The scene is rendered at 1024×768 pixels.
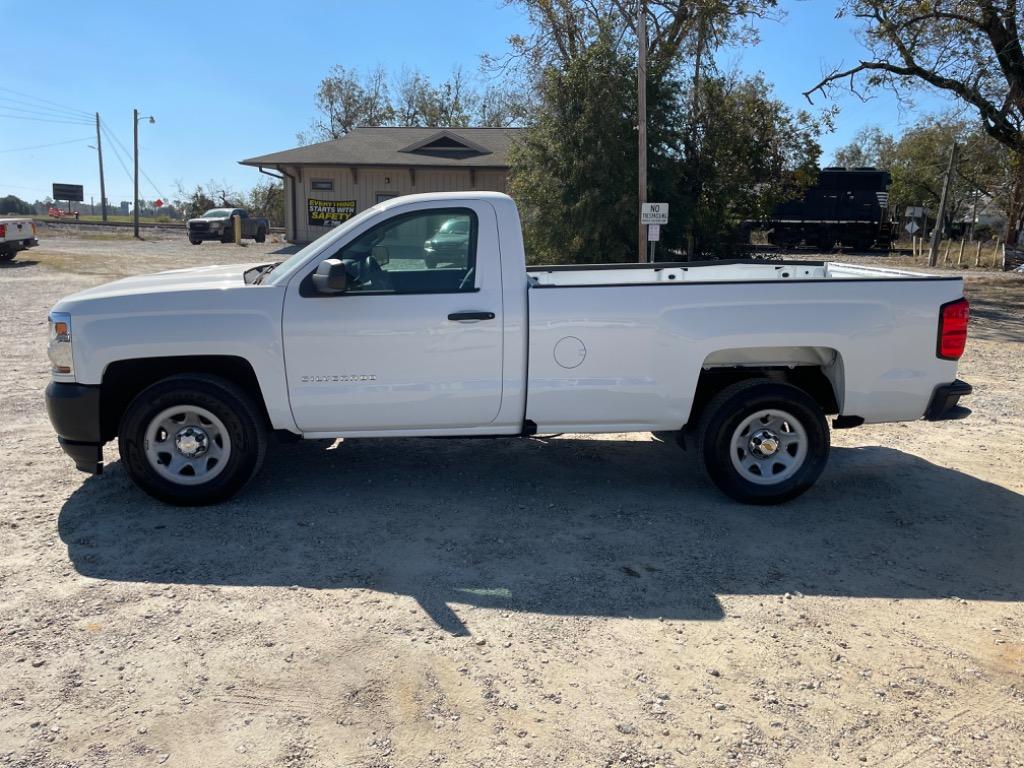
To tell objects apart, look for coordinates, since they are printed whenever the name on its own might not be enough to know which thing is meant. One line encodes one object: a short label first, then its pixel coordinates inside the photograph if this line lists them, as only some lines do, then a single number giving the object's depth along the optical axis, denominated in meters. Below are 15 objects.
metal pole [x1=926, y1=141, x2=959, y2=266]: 28.73
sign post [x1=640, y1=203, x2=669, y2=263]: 14.75
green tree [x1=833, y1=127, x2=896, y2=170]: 59.75
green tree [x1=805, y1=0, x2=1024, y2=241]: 19.17
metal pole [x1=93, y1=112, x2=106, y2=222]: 57.79
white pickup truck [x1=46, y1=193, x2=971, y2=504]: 5.08
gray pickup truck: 36.16
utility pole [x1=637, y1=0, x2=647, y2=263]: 15.86
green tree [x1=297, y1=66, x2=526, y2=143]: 58.25
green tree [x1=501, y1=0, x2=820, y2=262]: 17.98
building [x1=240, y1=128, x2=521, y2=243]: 32.00
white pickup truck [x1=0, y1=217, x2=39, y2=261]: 23.50
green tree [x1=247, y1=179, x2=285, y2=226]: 54.44
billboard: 69.81
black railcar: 38.53
